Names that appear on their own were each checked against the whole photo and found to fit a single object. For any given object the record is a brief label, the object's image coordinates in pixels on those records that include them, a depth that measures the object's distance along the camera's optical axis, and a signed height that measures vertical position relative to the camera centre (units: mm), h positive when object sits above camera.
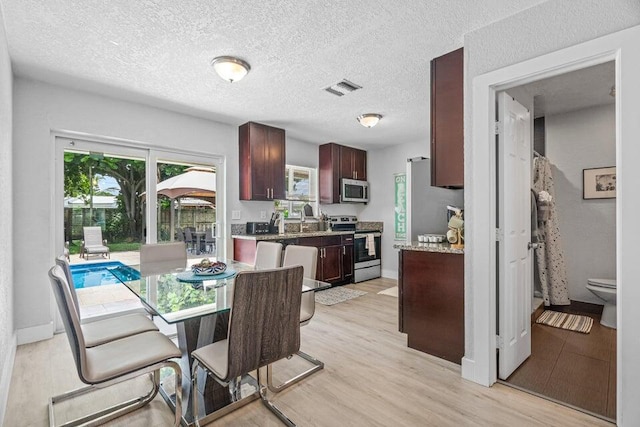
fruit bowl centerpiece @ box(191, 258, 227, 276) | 2249 -416
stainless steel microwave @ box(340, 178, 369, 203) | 5566 +396
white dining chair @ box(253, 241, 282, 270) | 2768 -401
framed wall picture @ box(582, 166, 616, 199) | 3540 +316
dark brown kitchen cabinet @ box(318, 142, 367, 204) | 5496 +800
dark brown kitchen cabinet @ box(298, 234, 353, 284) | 4715 -728
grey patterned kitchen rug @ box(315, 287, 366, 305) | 4162 -1211
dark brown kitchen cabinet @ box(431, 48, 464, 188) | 2348 +715
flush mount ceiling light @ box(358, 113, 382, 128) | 3898 +1184
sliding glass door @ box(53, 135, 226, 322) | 3240 +102
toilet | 3076 -886
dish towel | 5461 -584
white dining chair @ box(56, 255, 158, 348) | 1834 -741
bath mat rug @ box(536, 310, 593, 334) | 3052 -1177
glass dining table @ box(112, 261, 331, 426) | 1649 -501
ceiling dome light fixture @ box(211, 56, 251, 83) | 2484 +1203
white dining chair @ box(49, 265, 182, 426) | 1368 -742
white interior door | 2121 -178
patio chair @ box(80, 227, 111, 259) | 3323 -331
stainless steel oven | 5285 -790
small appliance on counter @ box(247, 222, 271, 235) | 4453 -229
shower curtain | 3643 -534
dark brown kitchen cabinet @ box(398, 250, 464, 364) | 2348 -742
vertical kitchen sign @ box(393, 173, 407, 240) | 5547 +96
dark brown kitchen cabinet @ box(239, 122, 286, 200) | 4262 +729
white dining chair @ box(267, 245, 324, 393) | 2110 -676
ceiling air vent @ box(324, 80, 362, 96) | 3014 +1263
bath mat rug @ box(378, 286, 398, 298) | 4445 -1205
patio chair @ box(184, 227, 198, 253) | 4008 -351
